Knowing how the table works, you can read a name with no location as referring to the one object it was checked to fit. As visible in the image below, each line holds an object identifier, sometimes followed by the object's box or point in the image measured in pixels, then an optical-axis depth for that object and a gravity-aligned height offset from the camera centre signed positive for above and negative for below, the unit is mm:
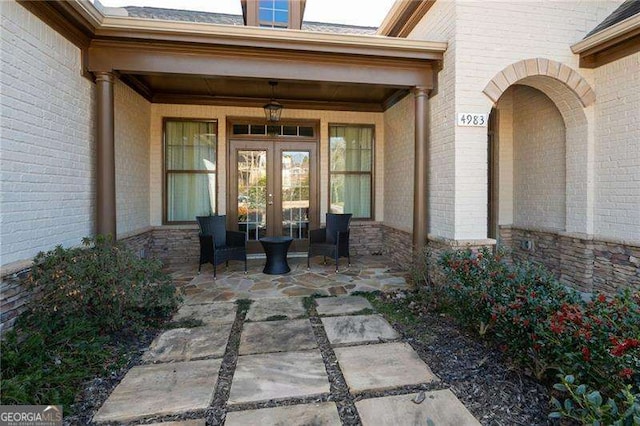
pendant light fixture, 5238 +1461
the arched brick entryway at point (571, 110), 4074 +1187
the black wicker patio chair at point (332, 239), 5238 -635
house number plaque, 4000 +984
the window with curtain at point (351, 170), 6637 +629
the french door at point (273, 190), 6316 +214
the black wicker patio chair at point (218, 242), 4922 -654
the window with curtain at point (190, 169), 6188 +606
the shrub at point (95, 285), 2711 -715
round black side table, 5039 -825
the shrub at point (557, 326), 1594 -767
